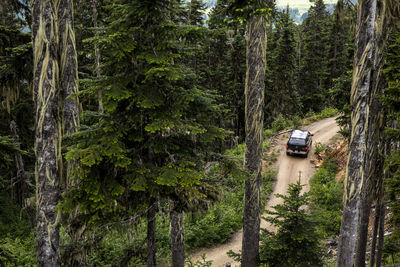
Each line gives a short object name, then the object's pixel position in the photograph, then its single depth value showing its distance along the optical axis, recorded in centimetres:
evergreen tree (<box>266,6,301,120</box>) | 3281
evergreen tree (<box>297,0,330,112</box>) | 4272
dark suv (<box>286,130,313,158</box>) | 2483
